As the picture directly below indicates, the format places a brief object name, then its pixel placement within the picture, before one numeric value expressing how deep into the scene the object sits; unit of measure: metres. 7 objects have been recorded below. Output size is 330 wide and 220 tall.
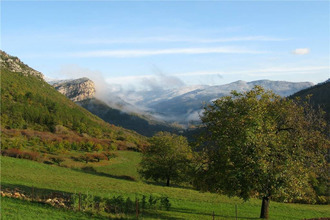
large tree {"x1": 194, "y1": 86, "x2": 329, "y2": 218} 28.36
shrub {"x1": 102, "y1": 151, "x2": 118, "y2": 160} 109.18
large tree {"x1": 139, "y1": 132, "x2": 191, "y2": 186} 72.50
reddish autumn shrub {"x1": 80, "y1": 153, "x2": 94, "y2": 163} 99.19
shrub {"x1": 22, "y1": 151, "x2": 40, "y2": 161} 84.25
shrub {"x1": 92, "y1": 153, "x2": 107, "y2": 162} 103.12
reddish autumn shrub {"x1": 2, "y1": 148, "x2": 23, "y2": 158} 83.47
